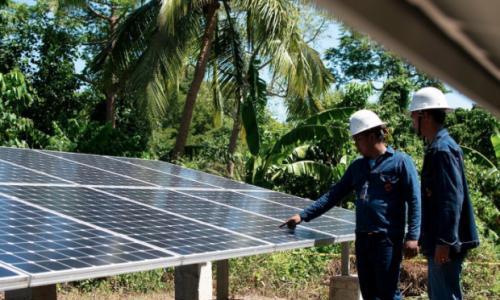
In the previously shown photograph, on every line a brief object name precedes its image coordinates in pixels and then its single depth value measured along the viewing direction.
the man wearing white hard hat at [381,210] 5.27
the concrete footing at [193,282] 6.82
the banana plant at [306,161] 13.68
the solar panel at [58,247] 3.65
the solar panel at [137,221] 4.76
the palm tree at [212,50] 15.31
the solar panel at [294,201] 7.77
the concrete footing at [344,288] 7.75
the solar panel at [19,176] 5.95
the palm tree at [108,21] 16.94
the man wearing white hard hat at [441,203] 4.70
